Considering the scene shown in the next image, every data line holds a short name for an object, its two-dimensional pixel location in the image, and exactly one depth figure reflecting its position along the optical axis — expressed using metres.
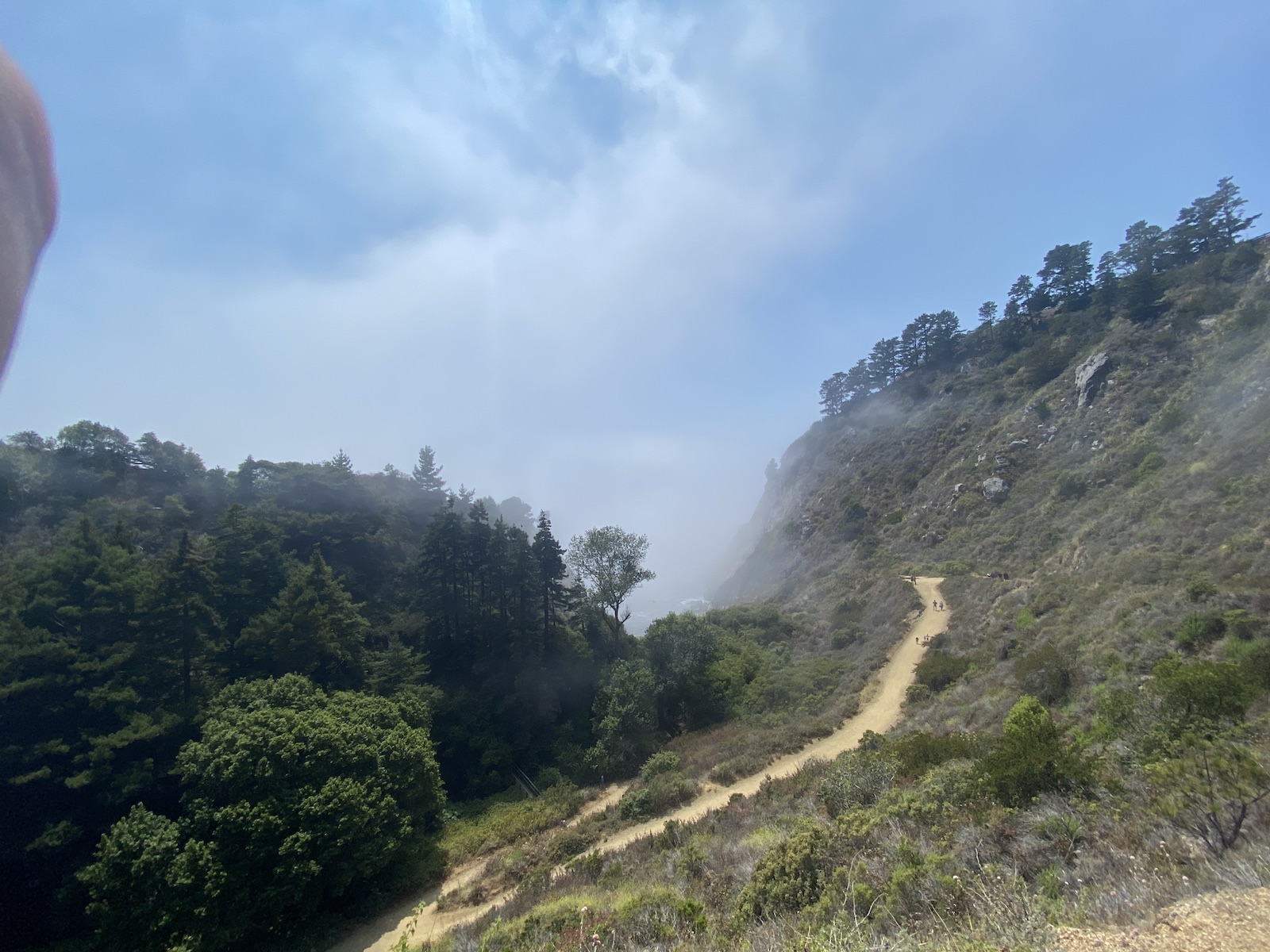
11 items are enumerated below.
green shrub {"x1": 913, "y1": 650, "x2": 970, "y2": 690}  19.23
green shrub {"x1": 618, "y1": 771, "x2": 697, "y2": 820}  16.34
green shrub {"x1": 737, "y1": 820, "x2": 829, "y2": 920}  6.98
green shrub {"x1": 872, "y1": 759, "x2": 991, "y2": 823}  7.79
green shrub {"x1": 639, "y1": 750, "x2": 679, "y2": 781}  19.95
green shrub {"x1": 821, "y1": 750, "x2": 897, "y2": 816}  10.42
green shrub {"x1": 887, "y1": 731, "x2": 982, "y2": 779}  10.42
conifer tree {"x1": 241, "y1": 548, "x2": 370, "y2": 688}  22.70
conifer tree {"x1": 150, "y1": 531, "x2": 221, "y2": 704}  20.84
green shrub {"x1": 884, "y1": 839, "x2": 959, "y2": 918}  5.43
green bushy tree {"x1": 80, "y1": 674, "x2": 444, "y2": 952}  13.14
